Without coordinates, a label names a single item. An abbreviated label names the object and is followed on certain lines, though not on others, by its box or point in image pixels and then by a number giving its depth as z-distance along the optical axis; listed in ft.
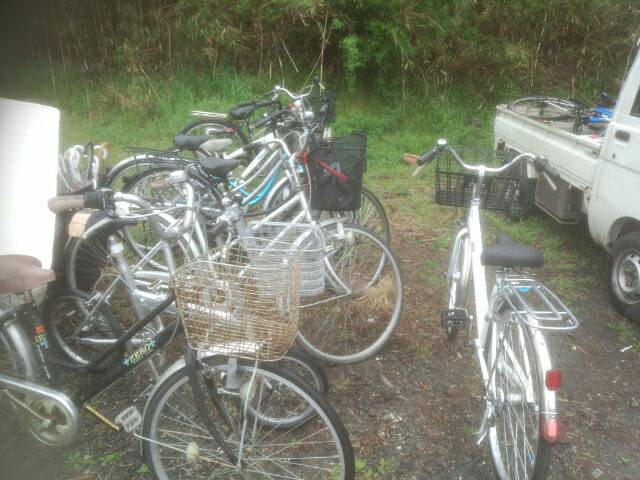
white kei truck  11.19
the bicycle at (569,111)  14.93
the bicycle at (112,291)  7.29
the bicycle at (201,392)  5.77
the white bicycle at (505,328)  5.80
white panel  8.08
